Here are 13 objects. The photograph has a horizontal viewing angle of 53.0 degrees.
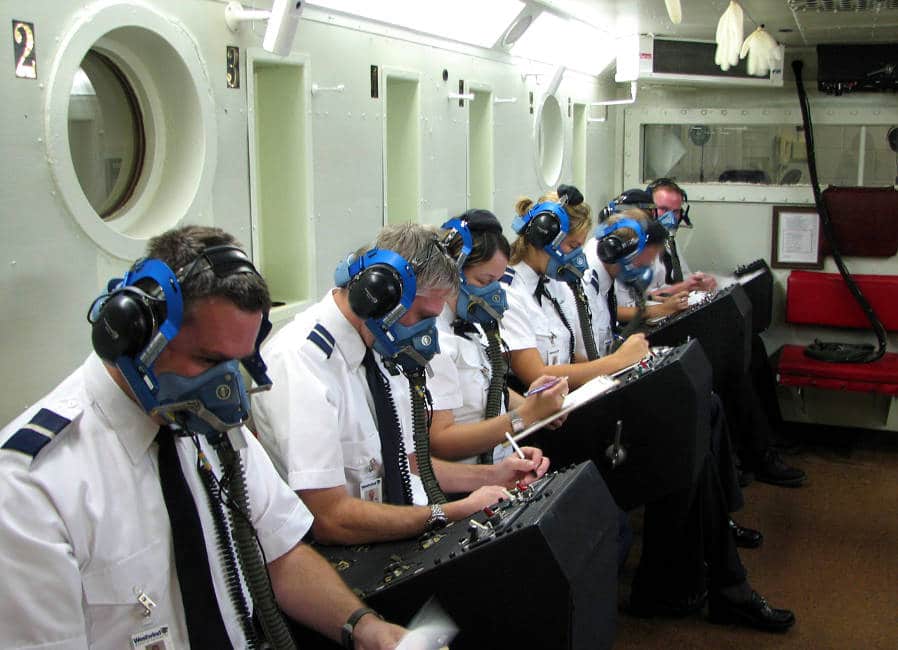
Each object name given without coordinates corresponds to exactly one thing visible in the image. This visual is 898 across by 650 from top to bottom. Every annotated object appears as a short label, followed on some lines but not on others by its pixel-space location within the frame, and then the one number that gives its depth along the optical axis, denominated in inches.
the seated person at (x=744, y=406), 219.6
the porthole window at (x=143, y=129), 103.5
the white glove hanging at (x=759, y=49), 209.2
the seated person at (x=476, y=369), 115.1
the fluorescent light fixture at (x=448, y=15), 143.6
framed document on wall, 272.1
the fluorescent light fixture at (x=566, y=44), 209.2
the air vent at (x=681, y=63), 248.7
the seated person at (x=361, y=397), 87.7
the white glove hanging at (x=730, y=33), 186.1
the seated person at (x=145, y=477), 57.4
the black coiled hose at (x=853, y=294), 254.2
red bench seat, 246.5
